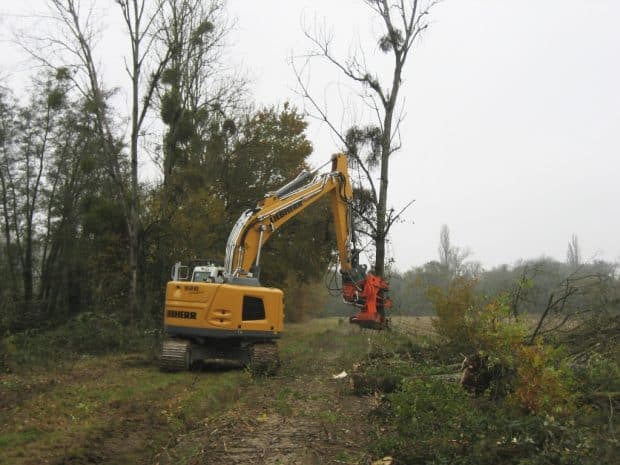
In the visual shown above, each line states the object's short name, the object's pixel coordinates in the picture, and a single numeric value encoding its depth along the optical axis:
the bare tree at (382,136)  22.09
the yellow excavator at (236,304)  13.12
